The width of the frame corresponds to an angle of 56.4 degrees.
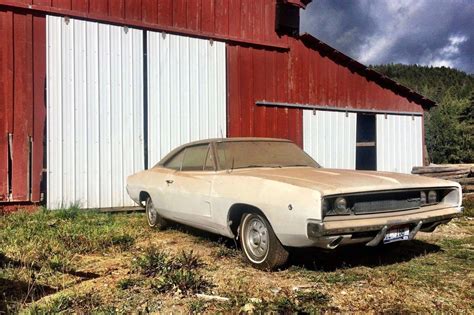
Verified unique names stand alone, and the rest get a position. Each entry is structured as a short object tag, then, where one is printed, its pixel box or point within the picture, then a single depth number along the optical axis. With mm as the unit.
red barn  8086
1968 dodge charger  3730
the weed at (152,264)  4102
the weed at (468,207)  7770
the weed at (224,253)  4771
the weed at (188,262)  4230
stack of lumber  9598
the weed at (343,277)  3867
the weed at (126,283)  3744
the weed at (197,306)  3207
